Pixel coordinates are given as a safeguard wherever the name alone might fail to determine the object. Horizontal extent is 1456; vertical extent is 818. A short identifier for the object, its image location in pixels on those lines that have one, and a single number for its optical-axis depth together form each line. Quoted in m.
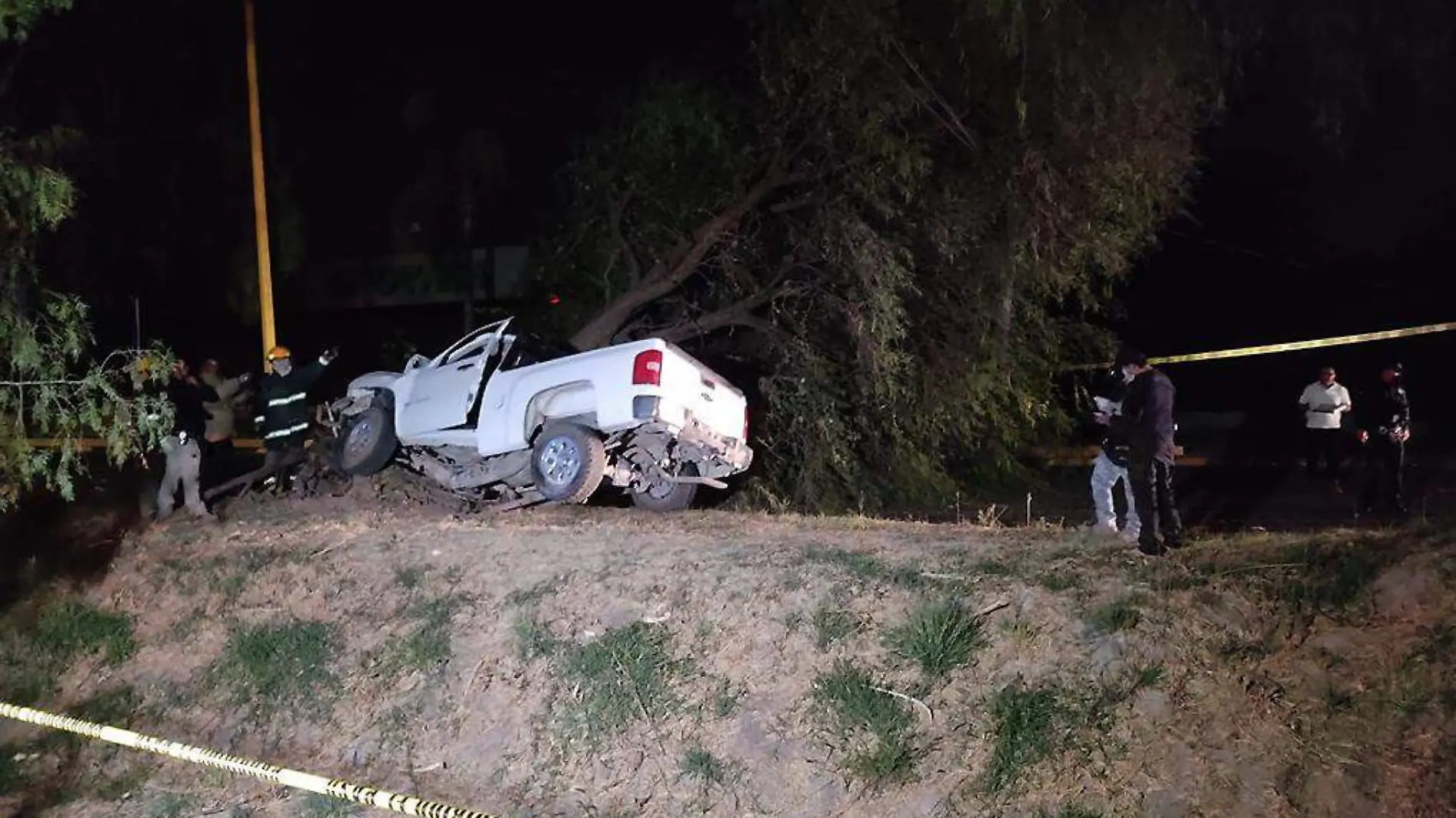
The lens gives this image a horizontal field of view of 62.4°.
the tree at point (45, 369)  7.46
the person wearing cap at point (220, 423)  11.66
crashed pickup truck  9.41
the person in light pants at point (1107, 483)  8.08
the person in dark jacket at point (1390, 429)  10.32
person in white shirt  12.42
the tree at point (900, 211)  11.76
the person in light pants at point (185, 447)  10.41
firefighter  11.40
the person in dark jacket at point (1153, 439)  7.43
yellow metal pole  14.55
